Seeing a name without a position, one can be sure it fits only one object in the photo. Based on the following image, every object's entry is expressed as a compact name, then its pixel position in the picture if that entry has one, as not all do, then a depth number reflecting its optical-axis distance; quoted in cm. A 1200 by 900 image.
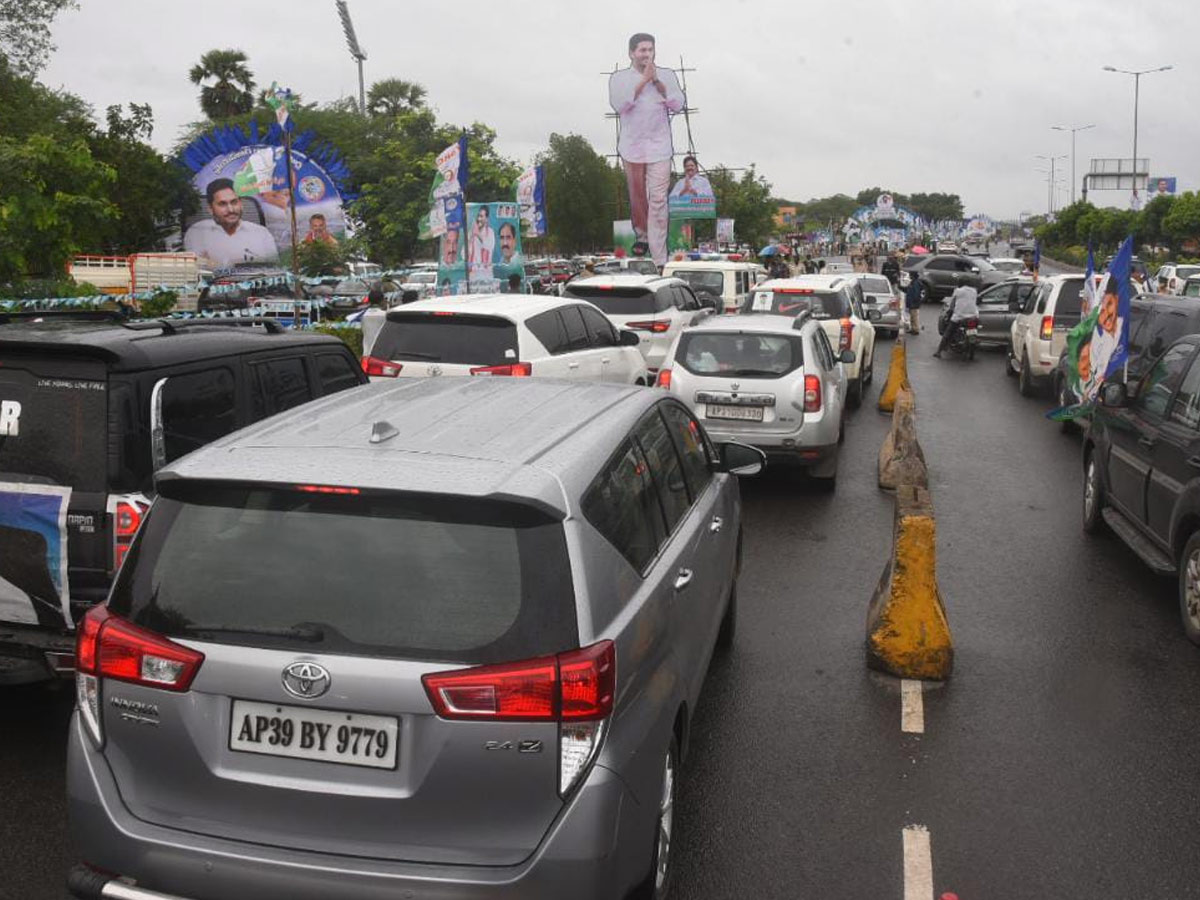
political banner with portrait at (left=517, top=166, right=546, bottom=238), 3653
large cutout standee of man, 4203
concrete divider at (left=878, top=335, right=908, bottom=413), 1574
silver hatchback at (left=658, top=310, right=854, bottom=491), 1055
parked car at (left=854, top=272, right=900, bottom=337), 2806
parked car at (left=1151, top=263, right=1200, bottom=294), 3631
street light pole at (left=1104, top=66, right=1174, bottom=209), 6500
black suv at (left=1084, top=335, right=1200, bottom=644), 660
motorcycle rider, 2308
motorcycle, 2298
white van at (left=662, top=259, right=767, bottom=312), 2411
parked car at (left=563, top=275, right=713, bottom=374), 1660
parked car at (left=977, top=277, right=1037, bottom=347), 2394
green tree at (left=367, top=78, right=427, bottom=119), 8181
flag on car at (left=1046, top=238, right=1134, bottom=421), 863
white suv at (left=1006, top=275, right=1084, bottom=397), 1636
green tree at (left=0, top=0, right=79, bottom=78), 4791
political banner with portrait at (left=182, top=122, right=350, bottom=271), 5406
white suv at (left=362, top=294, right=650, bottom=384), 1027
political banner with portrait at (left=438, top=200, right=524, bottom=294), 2409
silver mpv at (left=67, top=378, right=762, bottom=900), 297
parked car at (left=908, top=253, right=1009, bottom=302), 4025
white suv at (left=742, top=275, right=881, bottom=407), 1714
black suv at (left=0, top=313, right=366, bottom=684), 464
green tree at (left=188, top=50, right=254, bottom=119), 6838
